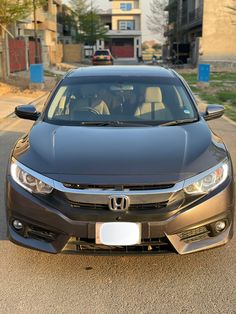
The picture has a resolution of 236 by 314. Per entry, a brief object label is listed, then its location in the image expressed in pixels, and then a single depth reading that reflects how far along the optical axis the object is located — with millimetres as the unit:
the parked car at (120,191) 2239
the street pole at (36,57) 20496
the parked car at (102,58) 28544
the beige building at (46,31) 26546
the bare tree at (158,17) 43962
